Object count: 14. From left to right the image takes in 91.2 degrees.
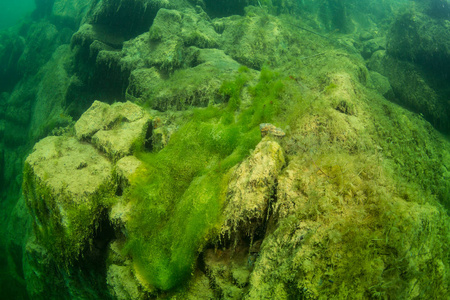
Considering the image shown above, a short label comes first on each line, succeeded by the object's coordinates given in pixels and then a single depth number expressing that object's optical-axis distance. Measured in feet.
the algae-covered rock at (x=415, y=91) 22.77
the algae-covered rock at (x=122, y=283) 9.10
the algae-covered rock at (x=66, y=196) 11.02
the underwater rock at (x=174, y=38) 23.76
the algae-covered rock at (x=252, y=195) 7.90
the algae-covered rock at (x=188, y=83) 17.33
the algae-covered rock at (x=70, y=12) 61.05
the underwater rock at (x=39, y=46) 55.77
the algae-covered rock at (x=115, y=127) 13.64
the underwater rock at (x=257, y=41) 25.66
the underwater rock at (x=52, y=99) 35.37
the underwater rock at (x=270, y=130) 10.19
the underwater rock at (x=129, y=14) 33.42
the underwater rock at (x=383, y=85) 24.71
